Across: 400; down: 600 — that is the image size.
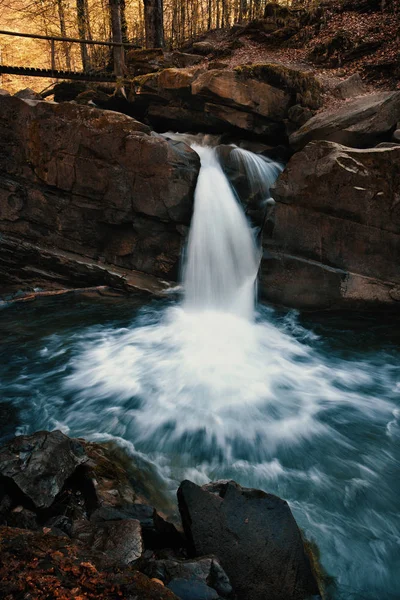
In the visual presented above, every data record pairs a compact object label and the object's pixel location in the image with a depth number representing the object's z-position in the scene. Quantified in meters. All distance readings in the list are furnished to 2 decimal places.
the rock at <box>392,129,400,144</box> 9.33
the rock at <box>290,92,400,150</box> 9.63
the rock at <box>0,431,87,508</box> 3.50
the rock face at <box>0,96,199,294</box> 10.01
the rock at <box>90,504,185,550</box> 3.46
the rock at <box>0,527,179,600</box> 2.23
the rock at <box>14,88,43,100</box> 10.84
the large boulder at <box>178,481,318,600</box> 3.24
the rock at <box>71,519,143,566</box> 2.97
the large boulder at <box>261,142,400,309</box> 8.38
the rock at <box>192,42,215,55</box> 16.71
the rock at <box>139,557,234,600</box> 2.78
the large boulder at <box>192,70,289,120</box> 11.76
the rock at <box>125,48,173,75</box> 14.38
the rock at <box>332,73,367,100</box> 12.34
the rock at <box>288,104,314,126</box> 11.62
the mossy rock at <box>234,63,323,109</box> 11.78
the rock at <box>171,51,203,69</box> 15.09
